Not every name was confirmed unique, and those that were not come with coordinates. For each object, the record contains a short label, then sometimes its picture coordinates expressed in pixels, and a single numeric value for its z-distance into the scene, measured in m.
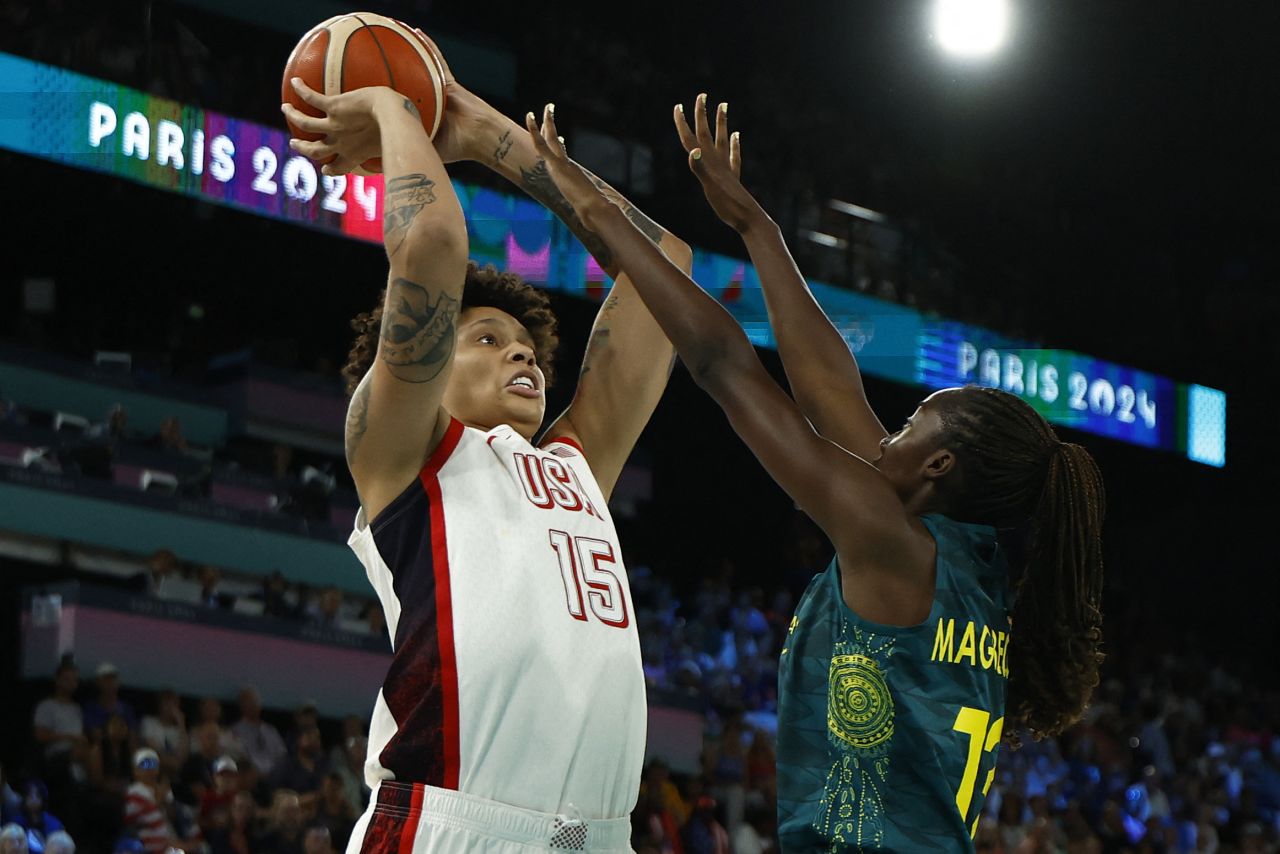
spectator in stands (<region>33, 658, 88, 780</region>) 7.89
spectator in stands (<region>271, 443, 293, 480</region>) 12.75
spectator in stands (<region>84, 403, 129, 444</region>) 11.70
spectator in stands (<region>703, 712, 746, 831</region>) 10.13
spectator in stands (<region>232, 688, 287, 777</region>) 8.91
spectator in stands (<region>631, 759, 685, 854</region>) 9.12
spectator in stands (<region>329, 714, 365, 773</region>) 9.00
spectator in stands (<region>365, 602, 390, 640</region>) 11.24
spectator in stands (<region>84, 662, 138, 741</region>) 8.50
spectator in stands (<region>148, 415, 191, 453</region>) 12.27
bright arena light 14.74
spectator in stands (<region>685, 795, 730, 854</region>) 9.39
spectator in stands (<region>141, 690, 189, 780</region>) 8.20
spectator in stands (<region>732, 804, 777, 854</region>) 9.77
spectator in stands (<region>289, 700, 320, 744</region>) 9.09
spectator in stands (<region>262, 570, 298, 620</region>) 10.84
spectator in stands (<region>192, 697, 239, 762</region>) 8.66
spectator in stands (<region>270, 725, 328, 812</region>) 8.52
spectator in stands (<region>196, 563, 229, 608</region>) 10.63
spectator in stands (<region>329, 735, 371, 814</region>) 8.83
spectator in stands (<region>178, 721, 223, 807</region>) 8.07
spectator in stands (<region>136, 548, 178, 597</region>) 10.45
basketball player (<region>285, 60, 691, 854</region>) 2.65
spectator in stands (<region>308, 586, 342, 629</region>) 10.96
